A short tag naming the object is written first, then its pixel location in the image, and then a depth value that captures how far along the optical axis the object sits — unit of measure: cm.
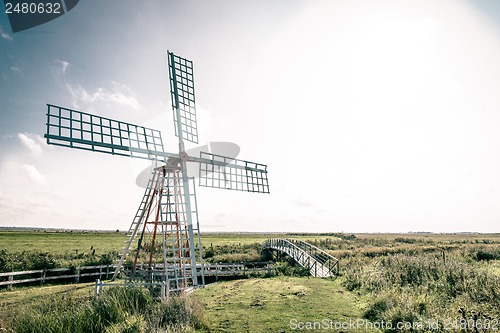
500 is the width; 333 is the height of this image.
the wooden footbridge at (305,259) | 1950
